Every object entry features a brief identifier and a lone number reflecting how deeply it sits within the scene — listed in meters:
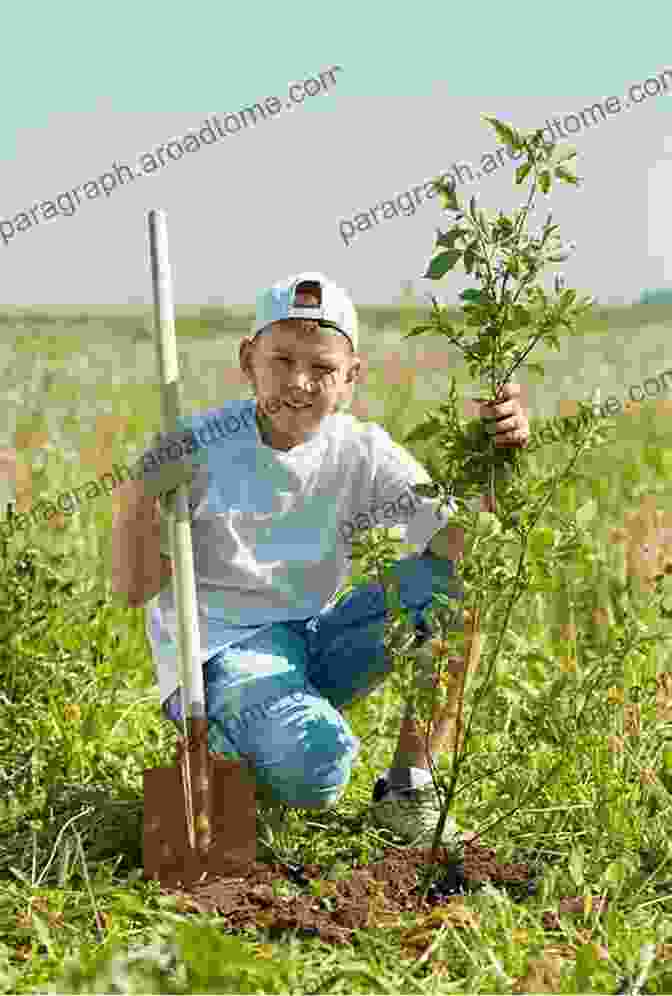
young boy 2.99
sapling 2.45
